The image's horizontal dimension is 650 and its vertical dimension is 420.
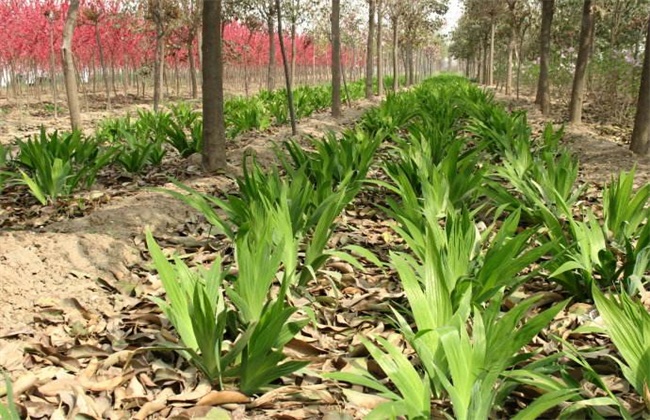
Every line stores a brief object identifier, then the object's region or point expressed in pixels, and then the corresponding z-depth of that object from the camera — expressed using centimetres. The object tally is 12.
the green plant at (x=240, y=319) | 164
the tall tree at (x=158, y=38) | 1071
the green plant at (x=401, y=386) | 130
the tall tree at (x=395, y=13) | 2076
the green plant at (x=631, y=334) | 148
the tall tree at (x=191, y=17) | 1363
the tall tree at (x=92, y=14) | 1388
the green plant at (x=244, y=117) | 741
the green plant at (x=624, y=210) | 262
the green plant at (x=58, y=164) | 390
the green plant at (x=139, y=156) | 495
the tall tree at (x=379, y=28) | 1811
